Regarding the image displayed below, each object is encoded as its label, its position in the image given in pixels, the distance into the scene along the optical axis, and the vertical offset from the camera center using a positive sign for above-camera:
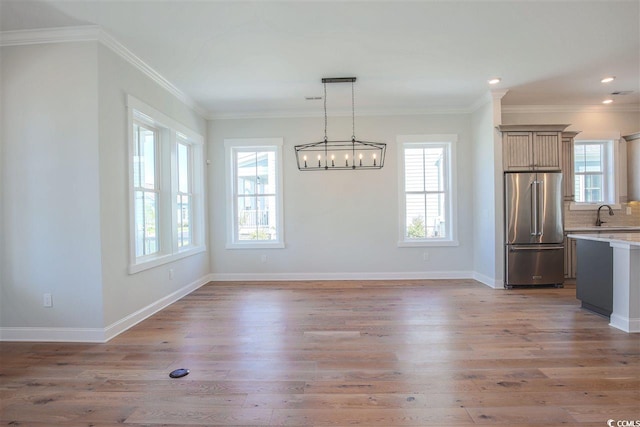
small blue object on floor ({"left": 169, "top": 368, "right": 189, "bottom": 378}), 2.38 -1.21
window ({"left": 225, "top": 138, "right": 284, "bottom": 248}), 5.61 +0.23
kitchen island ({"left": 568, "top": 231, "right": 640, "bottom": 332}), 3.08 -0.77
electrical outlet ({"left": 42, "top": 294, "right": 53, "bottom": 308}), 2.99 -0.80
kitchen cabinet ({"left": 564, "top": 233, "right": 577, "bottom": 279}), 5.11 -0.84
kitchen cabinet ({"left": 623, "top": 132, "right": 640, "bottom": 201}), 5.25 +0.64
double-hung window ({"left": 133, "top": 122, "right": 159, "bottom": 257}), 3.73 +0.28
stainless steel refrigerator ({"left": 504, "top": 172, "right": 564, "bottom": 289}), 4.75 -0.34
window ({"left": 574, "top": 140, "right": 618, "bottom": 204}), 5.43 +0.57
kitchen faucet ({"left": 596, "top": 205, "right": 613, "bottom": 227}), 5.30 -0.24
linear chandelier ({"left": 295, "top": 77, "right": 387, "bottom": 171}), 5.47 +0.92
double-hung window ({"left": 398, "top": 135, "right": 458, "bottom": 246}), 5.57 +0.26
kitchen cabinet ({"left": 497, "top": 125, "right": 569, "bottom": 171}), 4.79 +0.88
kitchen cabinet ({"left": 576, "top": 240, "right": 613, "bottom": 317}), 3.36 -0.79
